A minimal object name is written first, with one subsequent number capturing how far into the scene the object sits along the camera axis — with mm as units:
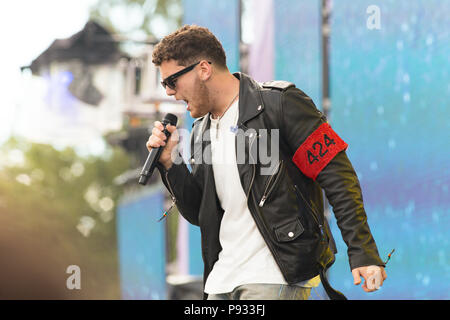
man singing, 4348
